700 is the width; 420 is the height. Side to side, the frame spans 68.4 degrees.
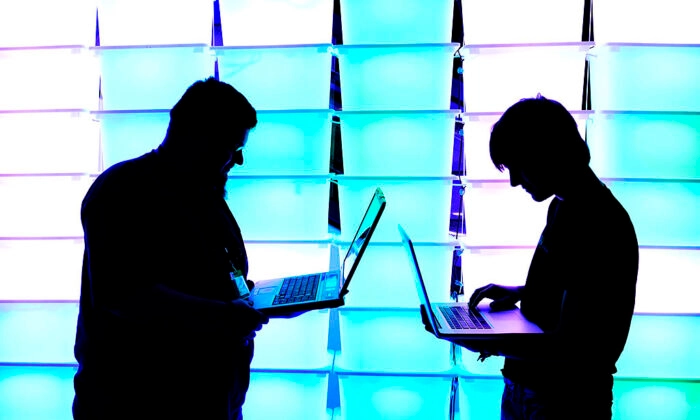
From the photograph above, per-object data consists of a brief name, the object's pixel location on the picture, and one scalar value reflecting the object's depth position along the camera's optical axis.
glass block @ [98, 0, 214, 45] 1.50
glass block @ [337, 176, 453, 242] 1.49
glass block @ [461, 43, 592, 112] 1.43
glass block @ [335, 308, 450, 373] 1.53
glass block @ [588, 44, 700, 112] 1.40
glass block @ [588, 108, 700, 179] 1.41
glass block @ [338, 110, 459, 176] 1.49
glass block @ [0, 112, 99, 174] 1.53
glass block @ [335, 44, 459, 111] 1.47
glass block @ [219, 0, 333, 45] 1.48
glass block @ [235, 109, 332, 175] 1.50
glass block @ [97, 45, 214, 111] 1.49
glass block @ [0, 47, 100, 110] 1.52
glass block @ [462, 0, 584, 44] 1.43
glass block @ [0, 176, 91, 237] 1.54
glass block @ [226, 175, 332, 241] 1.52
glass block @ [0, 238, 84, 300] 1.55
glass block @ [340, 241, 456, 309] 1.50
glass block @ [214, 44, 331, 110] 1.49
